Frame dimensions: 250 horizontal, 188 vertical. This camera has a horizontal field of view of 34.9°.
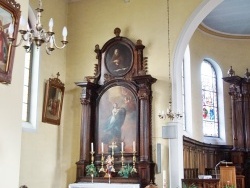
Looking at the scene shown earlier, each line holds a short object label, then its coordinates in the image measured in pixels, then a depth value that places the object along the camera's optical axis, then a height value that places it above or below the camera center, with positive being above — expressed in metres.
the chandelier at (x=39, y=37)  4.69 +1.49
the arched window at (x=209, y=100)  14.22 +2.20
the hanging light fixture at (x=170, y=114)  8.66 +1.03
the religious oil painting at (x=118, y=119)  9.60 +1.02
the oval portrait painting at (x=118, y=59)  9.99 +2.55
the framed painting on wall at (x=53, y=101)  9.80 +1.48
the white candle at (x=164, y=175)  7.79 -0.31
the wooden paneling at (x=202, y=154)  11.64 +0.23
